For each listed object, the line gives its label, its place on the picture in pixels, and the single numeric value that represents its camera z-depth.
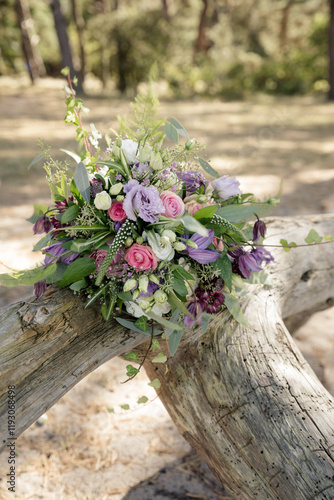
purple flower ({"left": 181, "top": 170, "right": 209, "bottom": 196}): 1.59
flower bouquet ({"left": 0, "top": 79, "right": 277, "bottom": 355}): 1.38
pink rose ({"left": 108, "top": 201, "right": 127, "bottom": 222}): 1.38
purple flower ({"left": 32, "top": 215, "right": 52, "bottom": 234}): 1.48
